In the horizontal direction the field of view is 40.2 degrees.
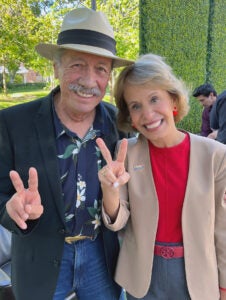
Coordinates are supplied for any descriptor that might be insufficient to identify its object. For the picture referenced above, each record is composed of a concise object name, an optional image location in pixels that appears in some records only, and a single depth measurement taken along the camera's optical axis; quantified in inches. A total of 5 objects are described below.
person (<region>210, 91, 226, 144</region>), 163.6
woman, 53.9
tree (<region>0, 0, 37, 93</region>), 310.2
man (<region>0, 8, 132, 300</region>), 57.9
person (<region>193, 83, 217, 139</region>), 214.0
